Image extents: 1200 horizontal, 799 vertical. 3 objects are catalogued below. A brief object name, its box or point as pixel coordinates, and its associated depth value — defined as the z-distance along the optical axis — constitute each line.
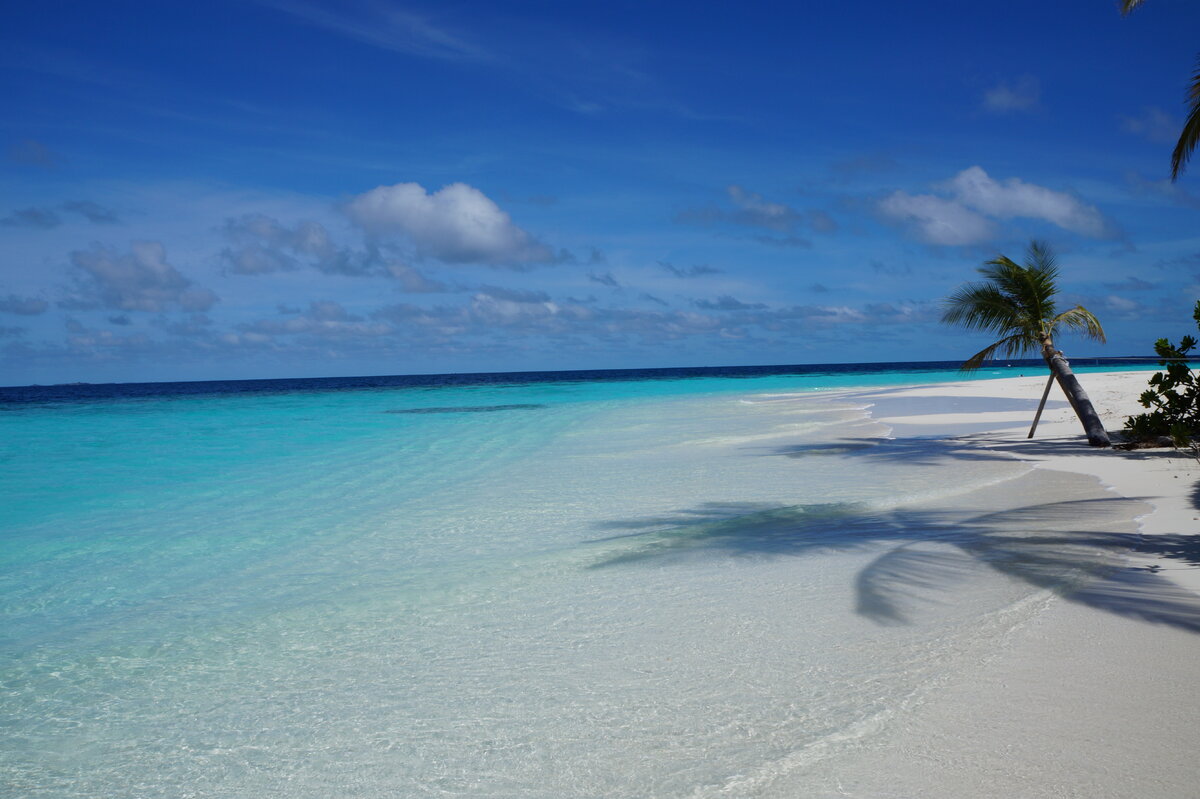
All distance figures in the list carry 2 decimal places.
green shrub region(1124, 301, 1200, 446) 11.28
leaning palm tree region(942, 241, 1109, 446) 13.84
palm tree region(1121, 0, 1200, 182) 10.27
